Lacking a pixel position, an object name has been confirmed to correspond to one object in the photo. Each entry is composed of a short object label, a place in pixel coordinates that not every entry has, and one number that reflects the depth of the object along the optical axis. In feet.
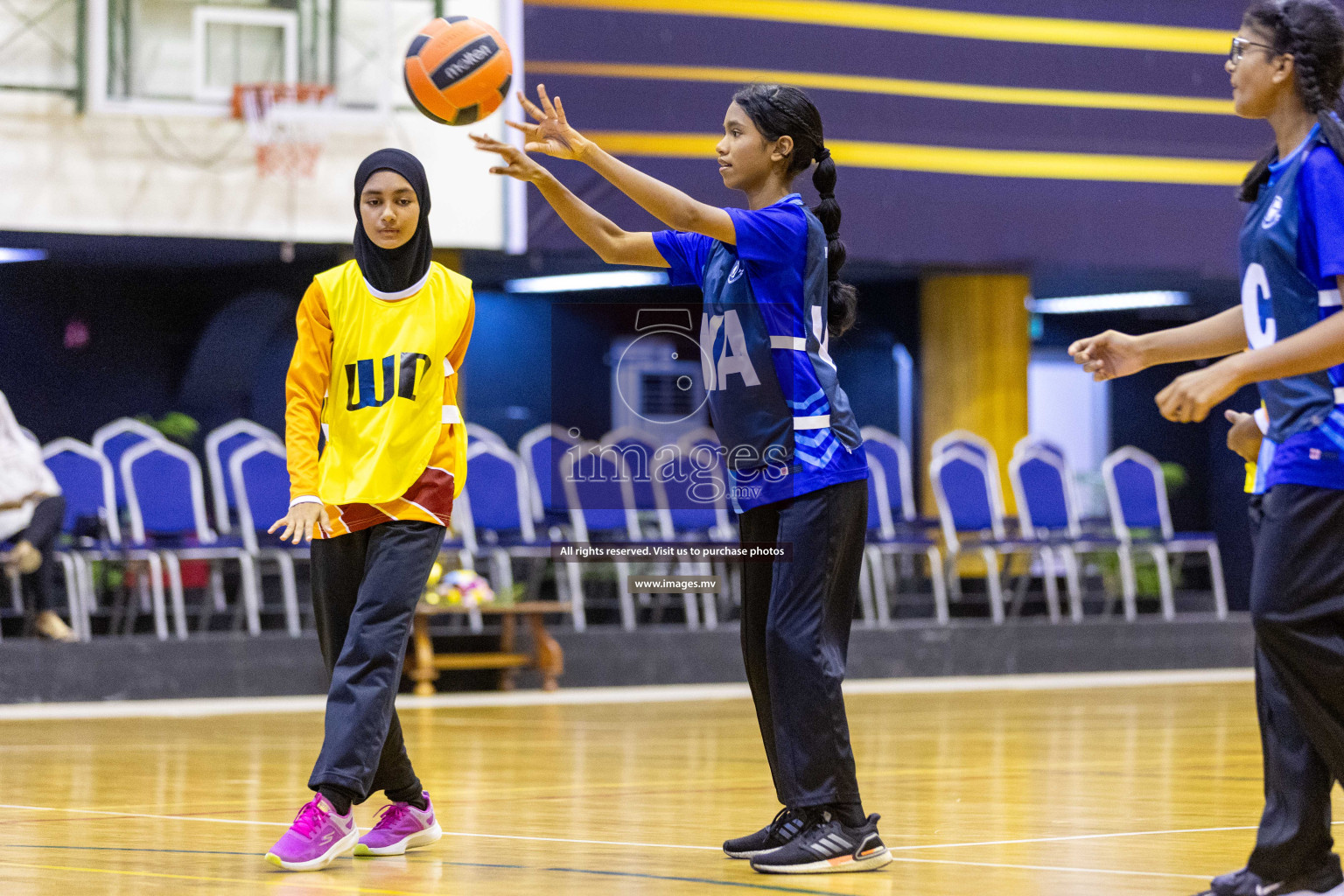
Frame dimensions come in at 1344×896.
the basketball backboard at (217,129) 60.70
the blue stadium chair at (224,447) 59.00
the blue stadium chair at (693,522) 61.98
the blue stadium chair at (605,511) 62.64
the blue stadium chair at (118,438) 60.44
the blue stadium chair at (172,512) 56.18
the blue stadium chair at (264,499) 57.57
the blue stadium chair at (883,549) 65.98
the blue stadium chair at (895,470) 68.64
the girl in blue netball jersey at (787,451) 20.17
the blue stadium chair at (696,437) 61.27
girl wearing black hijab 21.45
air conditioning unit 64.34
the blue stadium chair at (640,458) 61.87
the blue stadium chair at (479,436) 64.18
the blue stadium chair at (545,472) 62.75
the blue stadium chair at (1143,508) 70.79
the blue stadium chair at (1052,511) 68.59
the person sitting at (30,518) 51.42
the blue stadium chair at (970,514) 68.08
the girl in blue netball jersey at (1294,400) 15.71
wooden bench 55.88
